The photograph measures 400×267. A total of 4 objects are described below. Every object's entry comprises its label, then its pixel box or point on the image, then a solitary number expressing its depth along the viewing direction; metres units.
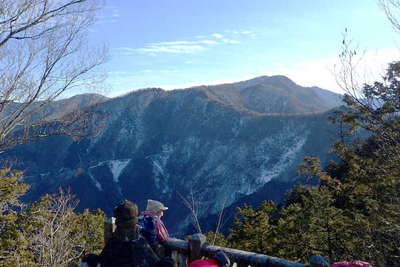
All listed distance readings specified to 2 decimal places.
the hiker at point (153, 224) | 4.22
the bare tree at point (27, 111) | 8.80
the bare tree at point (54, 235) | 9.46
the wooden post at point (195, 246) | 4.02
